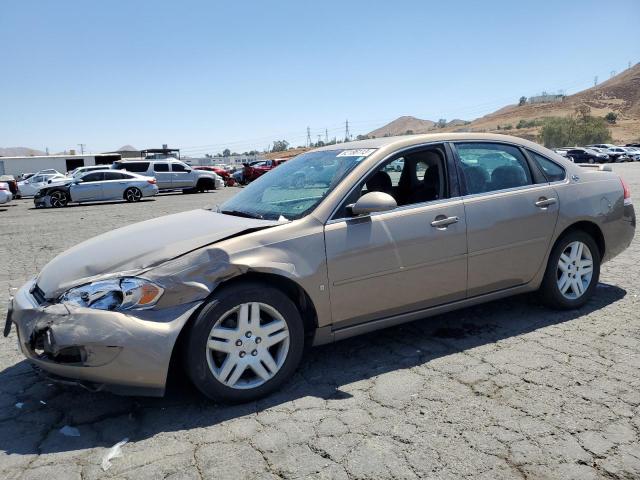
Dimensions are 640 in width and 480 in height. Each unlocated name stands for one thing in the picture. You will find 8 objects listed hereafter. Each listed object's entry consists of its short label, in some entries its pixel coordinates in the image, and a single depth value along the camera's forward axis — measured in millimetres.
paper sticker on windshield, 3797
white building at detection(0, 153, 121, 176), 52750
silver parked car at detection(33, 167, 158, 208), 20750
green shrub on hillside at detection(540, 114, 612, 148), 71438
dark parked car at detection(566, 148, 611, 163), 45031
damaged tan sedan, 2842
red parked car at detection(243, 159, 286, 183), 32156
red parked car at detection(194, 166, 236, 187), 34719
